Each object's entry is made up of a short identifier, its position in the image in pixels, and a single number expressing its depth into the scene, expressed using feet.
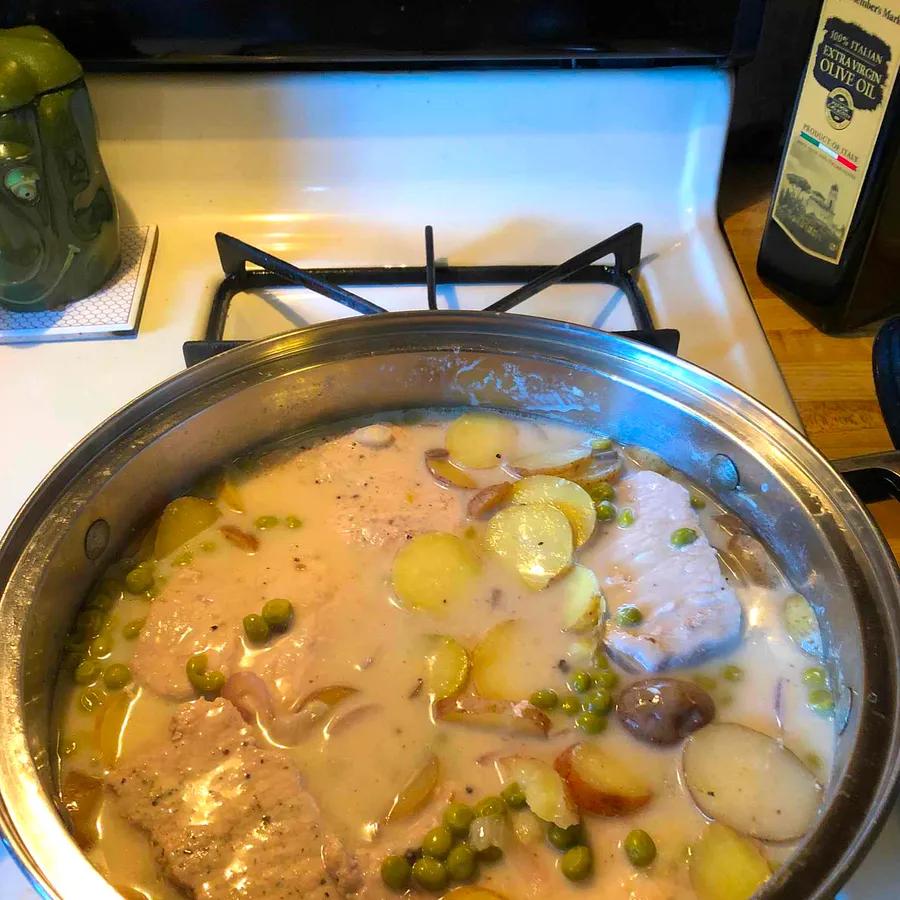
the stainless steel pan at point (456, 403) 1.05
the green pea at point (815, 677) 1.30
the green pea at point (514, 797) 1.20
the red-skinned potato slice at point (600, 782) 1.20
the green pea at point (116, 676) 1.30
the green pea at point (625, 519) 1.47
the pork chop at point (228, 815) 1.14
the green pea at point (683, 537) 1.42
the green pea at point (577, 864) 1.15
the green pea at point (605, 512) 1.48
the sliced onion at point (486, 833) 1.17
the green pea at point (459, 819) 1.18
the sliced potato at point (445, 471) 1.54
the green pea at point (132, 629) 1.35
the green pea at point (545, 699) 1.28
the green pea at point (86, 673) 1.30
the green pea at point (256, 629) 1.34
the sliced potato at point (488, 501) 1.49
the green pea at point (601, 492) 1.50
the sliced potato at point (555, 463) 1.53
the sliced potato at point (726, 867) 1.14
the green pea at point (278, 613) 1.36
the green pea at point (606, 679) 1.30
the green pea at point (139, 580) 1.39
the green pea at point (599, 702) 1.27
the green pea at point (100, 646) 1.34
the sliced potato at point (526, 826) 1.19
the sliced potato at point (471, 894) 1.14
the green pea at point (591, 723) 1.26
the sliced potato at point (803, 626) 1.34
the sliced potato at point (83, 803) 1.17
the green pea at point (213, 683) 1.30
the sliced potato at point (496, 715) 1.26
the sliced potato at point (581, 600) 1.36
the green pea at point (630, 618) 1.36
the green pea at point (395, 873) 1.15
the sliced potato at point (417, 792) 1.21
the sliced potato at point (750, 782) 1.18
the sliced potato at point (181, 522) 1.45
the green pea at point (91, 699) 1.29
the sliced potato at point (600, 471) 1.52
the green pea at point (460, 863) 1.15
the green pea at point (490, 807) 1.19
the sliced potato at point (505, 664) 1.31
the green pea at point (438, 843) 1.16
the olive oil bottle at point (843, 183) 1.49
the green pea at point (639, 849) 1.16
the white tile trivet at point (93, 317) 1.67
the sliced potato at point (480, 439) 1.57
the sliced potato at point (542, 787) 1.19
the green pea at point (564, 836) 1.17
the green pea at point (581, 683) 1.29
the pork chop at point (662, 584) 1.33
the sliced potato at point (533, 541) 1.42
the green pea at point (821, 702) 1.28
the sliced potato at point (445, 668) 1.30
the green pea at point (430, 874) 1.14
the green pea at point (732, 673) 1.32
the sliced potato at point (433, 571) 1.40
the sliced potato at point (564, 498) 1.46
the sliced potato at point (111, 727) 1.25
